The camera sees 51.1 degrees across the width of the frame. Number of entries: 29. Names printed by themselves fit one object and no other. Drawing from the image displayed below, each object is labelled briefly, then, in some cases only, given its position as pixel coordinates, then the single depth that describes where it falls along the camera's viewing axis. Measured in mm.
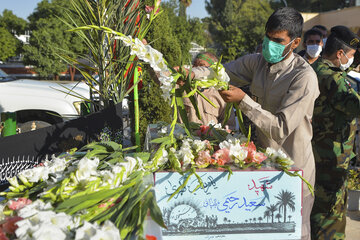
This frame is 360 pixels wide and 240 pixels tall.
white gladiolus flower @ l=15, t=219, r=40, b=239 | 1207
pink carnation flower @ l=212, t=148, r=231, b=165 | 1778
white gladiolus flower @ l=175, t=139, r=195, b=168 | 1744
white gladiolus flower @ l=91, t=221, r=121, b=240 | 1188
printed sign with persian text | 1678
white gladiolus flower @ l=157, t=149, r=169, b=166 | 1754
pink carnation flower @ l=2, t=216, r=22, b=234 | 1307
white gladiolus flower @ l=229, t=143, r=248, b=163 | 1764
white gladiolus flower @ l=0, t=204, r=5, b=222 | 1426
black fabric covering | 2128
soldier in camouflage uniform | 2822
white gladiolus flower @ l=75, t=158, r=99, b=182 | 1491
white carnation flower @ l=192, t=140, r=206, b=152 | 1845
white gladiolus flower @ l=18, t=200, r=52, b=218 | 1306
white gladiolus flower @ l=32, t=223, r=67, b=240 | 1176
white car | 5992
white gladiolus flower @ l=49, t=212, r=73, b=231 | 1250
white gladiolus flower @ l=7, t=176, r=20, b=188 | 1590
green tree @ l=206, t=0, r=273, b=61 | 29078
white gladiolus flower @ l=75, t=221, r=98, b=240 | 1195
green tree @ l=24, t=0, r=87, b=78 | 31156
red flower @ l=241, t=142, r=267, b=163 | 1769
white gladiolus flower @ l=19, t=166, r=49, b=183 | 1601
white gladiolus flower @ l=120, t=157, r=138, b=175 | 1627
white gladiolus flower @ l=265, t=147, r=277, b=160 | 1792
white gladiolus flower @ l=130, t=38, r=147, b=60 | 1656
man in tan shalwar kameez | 1914
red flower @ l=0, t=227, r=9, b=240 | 1272
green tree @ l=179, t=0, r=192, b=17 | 46312
